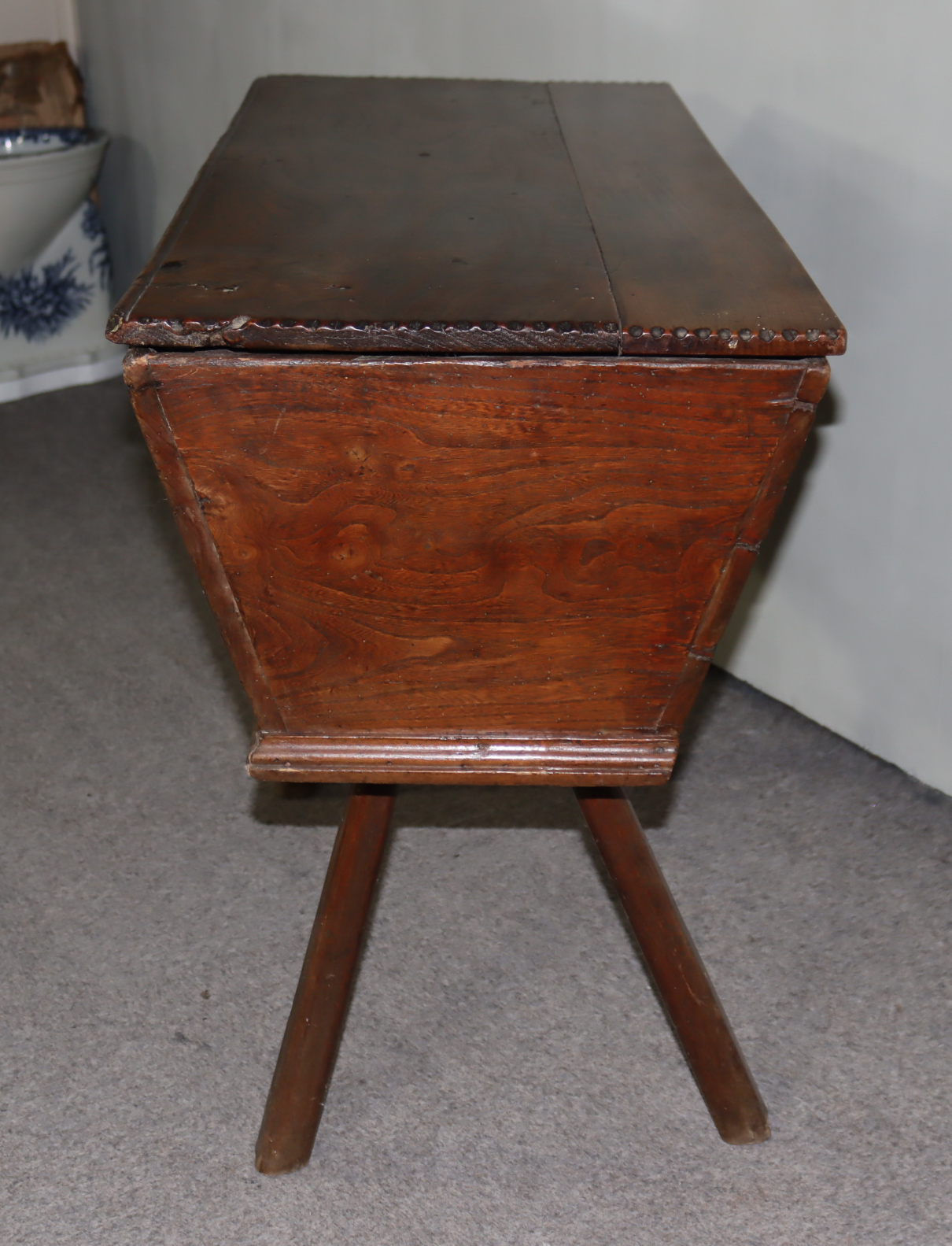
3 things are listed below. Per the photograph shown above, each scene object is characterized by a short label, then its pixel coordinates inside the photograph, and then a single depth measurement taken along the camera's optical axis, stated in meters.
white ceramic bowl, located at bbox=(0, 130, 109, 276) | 2.49
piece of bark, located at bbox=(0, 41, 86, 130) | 2.80
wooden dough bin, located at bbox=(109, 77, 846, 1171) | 0.85
